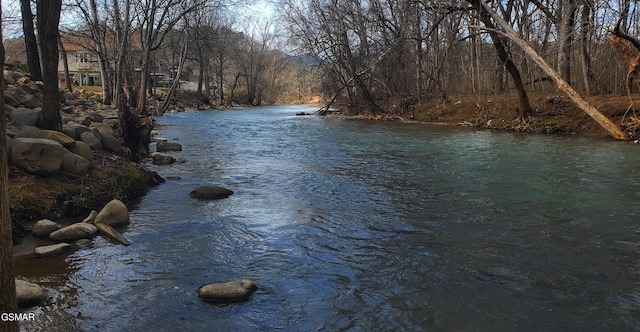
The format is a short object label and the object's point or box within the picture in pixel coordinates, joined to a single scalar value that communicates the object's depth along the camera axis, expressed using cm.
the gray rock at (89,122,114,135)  1198
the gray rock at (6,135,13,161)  761
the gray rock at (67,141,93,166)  905
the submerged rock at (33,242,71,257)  574
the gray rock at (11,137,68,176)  763
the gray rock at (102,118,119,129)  1520
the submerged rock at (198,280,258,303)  467
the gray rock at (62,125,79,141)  998
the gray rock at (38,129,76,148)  877
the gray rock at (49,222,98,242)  636
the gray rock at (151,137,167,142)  1786
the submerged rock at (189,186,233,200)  906
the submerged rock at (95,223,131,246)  637
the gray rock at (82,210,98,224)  708
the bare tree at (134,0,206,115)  2731
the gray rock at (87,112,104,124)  1477
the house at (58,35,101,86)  6656
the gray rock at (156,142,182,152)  1586
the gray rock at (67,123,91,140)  1040
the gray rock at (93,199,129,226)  705
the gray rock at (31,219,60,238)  646
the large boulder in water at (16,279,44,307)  438
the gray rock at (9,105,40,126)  942
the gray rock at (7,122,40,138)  826
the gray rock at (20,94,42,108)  1202
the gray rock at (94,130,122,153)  1122
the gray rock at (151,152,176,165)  1316
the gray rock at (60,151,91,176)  831
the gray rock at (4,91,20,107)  1069
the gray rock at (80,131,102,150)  1038
